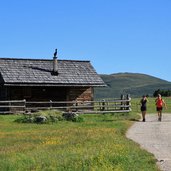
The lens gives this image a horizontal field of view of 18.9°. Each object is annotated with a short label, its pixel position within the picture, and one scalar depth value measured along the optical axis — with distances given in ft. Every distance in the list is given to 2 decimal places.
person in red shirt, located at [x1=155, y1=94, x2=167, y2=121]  110.07
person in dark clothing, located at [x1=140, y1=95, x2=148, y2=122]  107.38
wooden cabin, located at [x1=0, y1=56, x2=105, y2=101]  133.80
